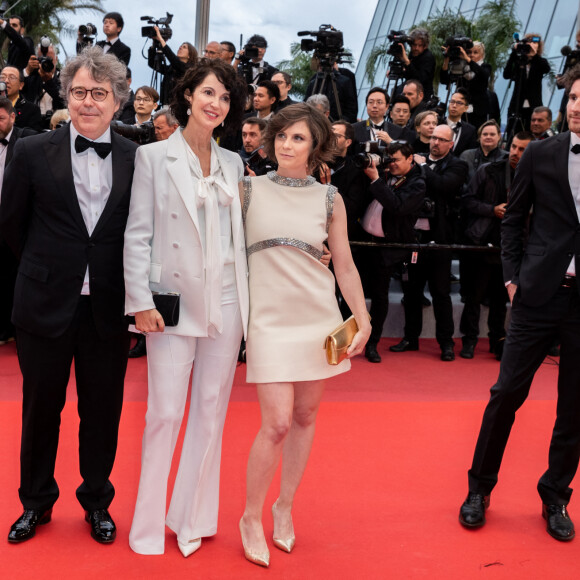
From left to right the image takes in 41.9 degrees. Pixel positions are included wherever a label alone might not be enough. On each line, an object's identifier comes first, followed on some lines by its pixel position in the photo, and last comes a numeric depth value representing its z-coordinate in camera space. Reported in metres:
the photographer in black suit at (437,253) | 6.06
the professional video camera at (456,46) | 7.68
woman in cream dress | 2.61
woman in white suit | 2.50
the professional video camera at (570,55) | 7.02
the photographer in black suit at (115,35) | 7.91
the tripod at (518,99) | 7.88
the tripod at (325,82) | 7.22
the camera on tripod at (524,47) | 7.75
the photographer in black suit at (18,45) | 7.87
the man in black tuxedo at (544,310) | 2.91
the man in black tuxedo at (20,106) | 6.64
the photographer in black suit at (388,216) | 5.66
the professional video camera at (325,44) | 7.24
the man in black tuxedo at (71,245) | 2.56
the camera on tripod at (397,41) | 7.58
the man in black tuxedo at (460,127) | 7.11
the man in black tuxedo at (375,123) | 6.49
